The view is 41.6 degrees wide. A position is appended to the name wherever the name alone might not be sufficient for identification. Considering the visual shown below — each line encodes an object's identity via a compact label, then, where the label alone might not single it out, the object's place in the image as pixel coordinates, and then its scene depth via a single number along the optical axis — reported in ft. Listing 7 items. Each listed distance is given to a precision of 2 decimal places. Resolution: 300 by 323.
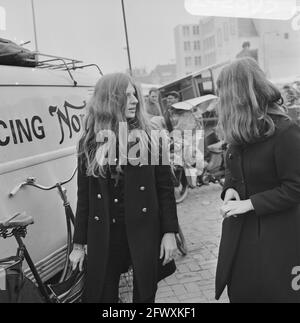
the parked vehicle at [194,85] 32.89
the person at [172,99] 28.56
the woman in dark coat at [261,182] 6.06
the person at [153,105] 25.95
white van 8.66
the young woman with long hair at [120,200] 7.20
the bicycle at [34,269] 6.73
